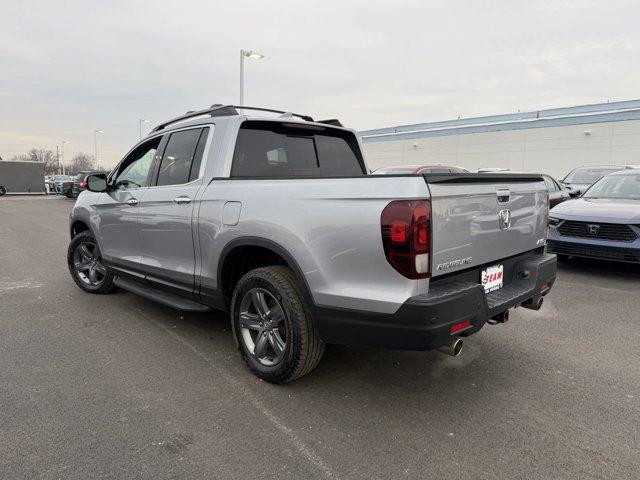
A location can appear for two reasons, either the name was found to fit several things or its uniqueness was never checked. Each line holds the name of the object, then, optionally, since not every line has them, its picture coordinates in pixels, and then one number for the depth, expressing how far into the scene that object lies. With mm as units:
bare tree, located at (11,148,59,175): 101875
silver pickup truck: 2523
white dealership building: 25531
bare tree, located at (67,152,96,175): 105500
